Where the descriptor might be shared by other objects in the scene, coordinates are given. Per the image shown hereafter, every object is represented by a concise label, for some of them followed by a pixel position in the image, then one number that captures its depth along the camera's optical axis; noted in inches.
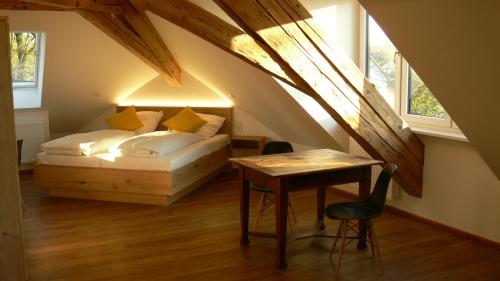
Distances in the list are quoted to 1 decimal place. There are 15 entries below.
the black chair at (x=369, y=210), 152.0
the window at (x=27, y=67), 267.1
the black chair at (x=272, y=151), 193.0
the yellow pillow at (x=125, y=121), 293.3
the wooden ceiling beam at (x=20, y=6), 212.8
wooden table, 154.3
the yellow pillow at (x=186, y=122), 280.2
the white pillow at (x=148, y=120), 295.0
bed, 224.5
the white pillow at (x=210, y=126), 280.4
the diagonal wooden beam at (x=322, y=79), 155.9
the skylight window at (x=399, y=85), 191.9
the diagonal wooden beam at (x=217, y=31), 170.4
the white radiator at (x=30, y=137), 290.5
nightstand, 279.3
